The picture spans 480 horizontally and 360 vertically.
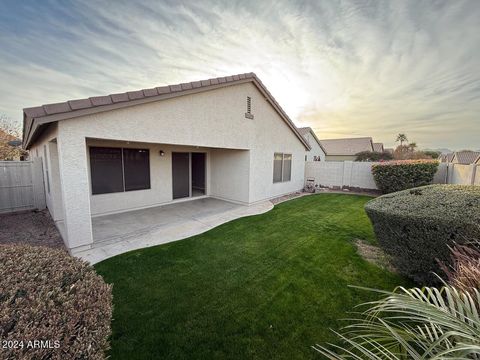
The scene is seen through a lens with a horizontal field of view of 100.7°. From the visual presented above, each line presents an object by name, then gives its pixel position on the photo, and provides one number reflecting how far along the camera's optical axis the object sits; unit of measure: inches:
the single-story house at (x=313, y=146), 1157.5
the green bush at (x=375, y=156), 1254.6
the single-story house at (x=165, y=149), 198.1
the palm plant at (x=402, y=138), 2136.8
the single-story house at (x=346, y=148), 1519.4
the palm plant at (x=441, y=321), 44.7
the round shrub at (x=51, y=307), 48.4
